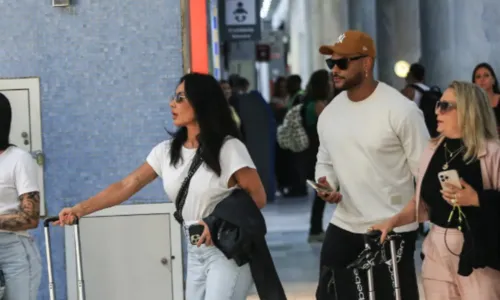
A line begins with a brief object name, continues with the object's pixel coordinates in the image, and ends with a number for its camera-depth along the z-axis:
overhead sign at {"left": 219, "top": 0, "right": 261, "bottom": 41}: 23.52
